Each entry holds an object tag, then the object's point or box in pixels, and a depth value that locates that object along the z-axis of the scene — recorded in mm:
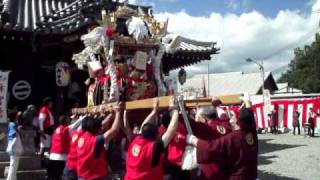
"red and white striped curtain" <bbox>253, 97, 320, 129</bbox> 19446
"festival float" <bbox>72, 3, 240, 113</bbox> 5928
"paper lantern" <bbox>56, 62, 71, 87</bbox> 8176
